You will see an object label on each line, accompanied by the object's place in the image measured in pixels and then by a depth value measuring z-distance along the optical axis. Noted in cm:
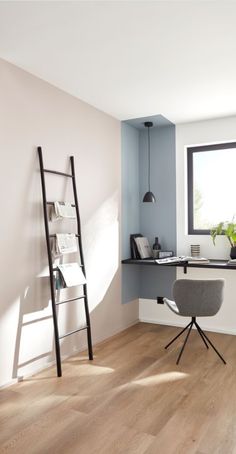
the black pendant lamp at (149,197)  457
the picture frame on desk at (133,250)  474
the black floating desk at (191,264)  402
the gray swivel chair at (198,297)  335
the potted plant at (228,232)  427
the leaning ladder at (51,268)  318
